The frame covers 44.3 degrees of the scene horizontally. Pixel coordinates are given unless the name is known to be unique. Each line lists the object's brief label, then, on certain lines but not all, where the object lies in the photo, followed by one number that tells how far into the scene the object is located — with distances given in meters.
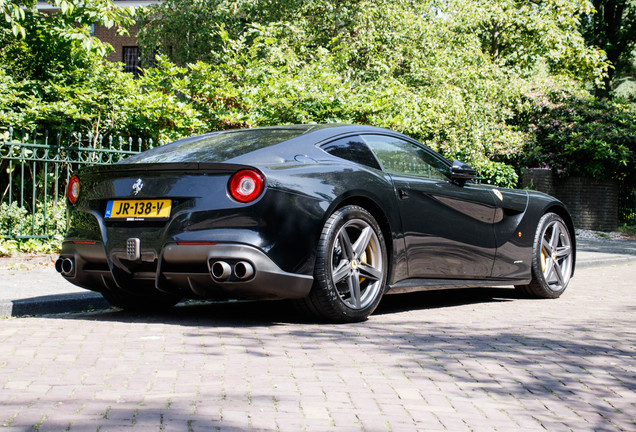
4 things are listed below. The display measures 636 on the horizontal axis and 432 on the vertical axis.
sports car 4.95
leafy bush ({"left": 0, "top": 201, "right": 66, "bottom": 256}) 9.31
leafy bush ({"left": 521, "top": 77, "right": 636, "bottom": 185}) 20.20
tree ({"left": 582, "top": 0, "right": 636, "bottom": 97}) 38.03
